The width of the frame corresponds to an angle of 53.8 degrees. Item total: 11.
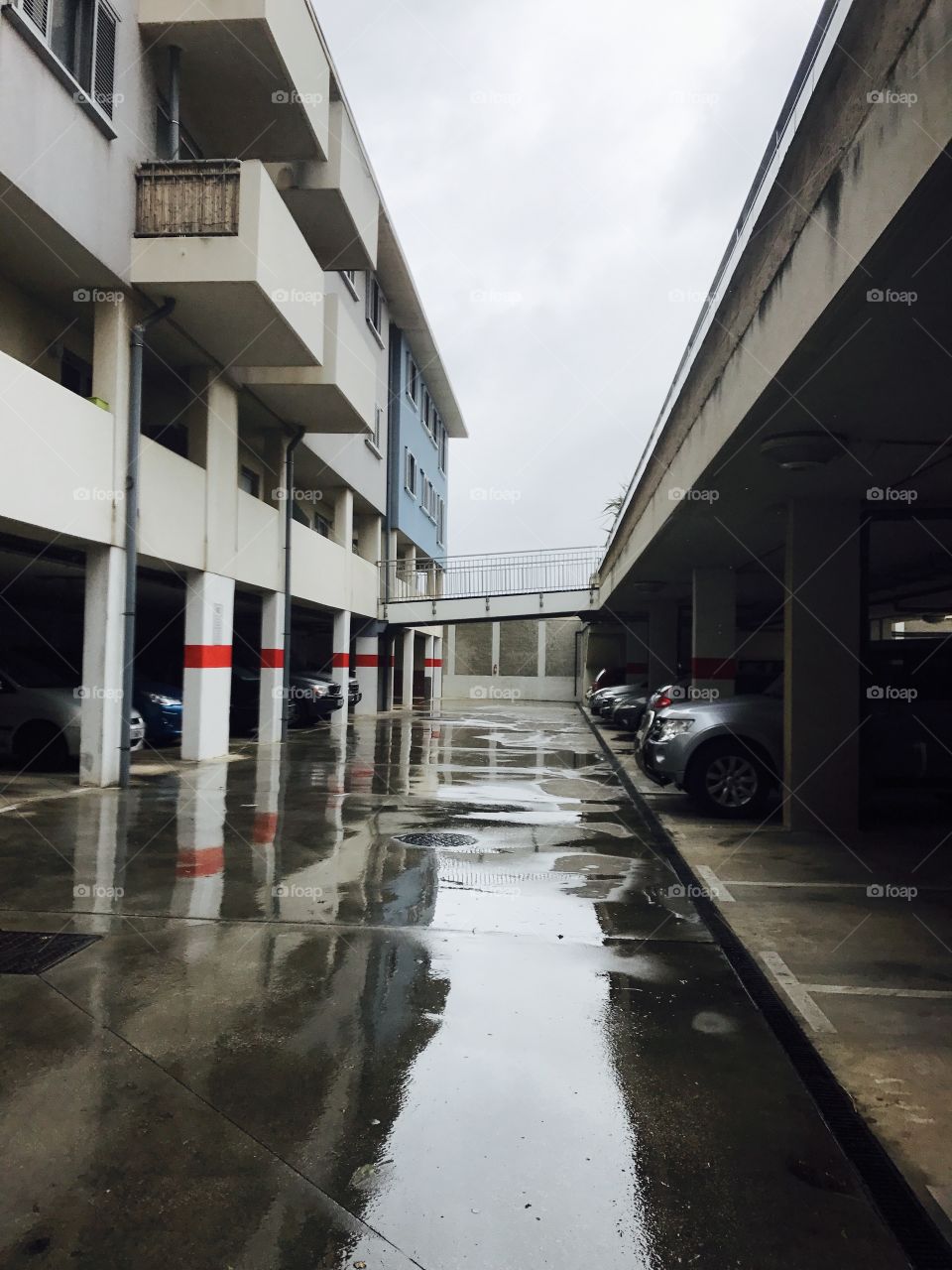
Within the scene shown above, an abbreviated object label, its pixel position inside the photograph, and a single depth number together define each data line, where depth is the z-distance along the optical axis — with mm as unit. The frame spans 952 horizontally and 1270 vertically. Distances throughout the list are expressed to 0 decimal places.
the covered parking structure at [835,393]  3883
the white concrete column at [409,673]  32531
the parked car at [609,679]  30516
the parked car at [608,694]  25125
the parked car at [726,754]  9508
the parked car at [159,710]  14703
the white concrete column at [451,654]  44531
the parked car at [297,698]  18703
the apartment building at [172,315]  9602
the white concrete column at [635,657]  30422
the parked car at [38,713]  11625
